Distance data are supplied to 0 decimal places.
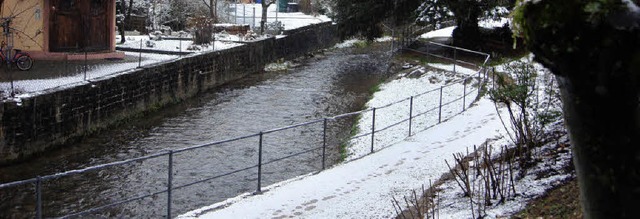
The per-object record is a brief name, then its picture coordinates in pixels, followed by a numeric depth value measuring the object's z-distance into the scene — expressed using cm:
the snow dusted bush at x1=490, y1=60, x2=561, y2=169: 1016
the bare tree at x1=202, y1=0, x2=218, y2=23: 4238
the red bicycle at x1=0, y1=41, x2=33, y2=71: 2144
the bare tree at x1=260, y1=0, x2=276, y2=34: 4209
